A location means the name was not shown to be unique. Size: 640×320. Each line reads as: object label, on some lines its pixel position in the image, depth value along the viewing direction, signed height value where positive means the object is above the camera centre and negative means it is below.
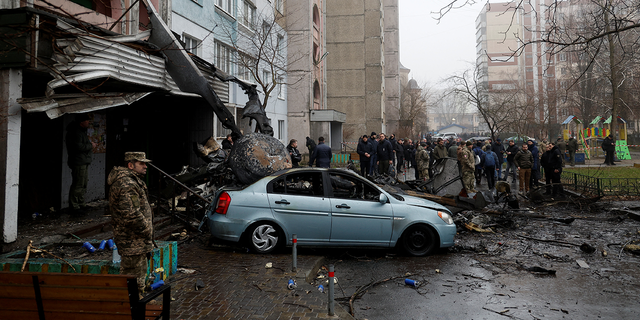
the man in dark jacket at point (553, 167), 13.55 +0.09
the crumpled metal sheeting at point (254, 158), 9.90 +0.35
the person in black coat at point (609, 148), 22.39 +1.15
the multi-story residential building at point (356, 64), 44.38 +11.80
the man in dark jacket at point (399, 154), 21.62 +0.93
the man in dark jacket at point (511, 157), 16.60 +0.56
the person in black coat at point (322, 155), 15.82 +0.64
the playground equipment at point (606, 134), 25.86 +2.39
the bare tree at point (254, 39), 18.38 +6.40
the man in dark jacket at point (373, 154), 17.88 +0.75
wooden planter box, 5.07 -1.13
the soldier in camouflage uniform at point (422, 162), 17.75 +0.38
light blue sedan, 7.14 -0.83
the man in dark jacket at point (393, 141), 20.86 +1.53
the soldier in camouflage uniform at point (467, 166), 13.68 +0.15
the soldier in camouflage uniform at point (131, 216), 4.46 -0.46
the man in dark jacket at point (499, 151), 18.77 +0.87
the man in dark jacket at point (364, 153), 17.55 +0.79
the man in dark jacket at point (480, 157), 16.25 +0.39
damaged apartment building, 6.37 +1.64
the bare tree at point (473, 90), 24.75 +5.31
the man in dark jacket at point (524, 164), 14.53 +0.21
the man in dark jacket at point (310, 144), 20.08 +1.37
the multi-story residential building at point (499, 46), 98.57 +33.67
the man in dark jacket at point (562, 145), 22.36 +1.33
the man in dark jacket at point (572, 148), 23.03 +1.21
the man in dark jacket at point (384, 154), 17.80 +0.74
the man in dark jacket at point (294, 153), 13.45 +0.65
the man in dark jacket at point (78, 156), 8.41 +0.37
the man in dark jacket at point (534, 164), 15.23 +0.20
